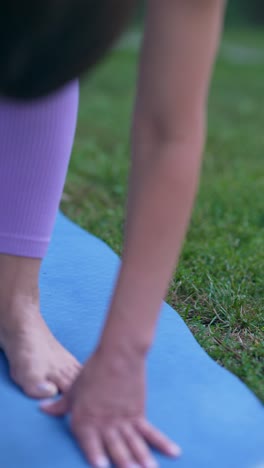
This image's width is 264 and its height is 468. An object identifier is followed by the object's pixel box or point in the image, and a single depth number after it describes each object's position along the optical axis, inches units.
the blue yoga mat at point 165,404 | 68.2
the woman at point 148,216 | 65.4
